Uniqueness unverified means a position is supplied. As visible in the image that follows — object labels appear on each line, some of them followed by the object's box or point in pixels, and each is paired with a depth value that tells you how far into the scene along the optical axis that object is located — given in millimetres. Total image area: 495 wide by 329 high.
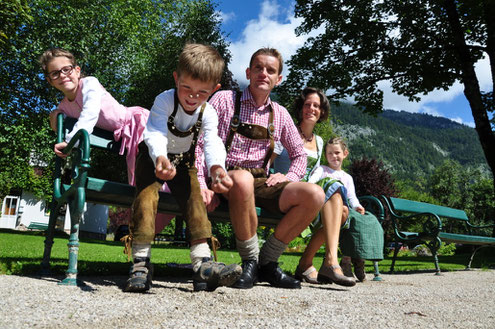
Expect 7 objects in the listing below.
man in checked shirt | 3043
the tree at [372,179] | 23438
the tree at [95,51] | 16078
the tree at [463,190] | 56125
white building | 41312
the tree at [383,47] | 14008
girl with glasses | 3164
